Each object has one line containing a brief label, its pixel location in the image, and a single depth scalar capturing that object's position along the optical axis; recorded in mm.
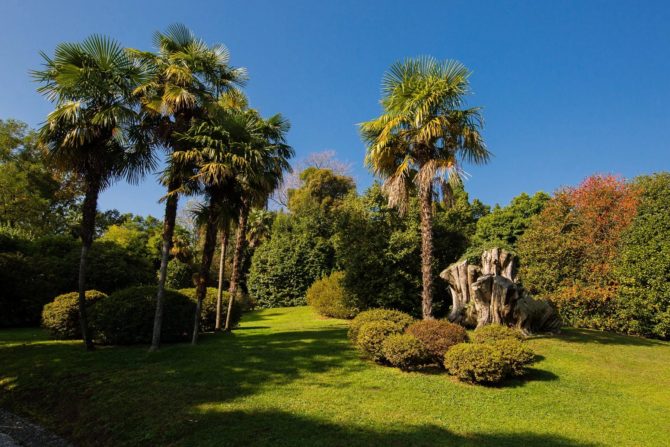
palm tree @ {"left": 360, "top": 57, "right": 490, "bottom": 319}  12000
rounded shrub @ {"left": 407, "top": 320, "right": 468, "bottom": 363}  9086
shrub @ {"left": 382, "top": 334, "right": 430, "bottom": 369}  8734
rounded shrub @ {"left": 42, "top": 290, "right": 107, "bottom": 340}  12406
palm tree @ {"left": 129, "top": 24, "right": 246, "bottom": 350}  10594
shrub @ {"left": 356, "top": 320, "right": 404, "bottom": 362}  9383
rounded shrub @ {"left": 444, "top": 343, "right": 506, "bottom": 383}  7883
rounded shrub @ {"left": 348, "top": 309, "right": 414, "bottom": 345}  10781
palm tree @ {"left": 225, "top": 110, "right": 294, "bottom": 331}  11828
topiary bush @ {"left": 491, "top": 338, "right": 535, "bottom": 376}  8156
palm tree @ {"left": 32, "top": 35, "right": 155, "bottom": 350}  9906
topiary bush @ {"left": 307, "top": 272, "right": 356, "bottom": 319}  21031
